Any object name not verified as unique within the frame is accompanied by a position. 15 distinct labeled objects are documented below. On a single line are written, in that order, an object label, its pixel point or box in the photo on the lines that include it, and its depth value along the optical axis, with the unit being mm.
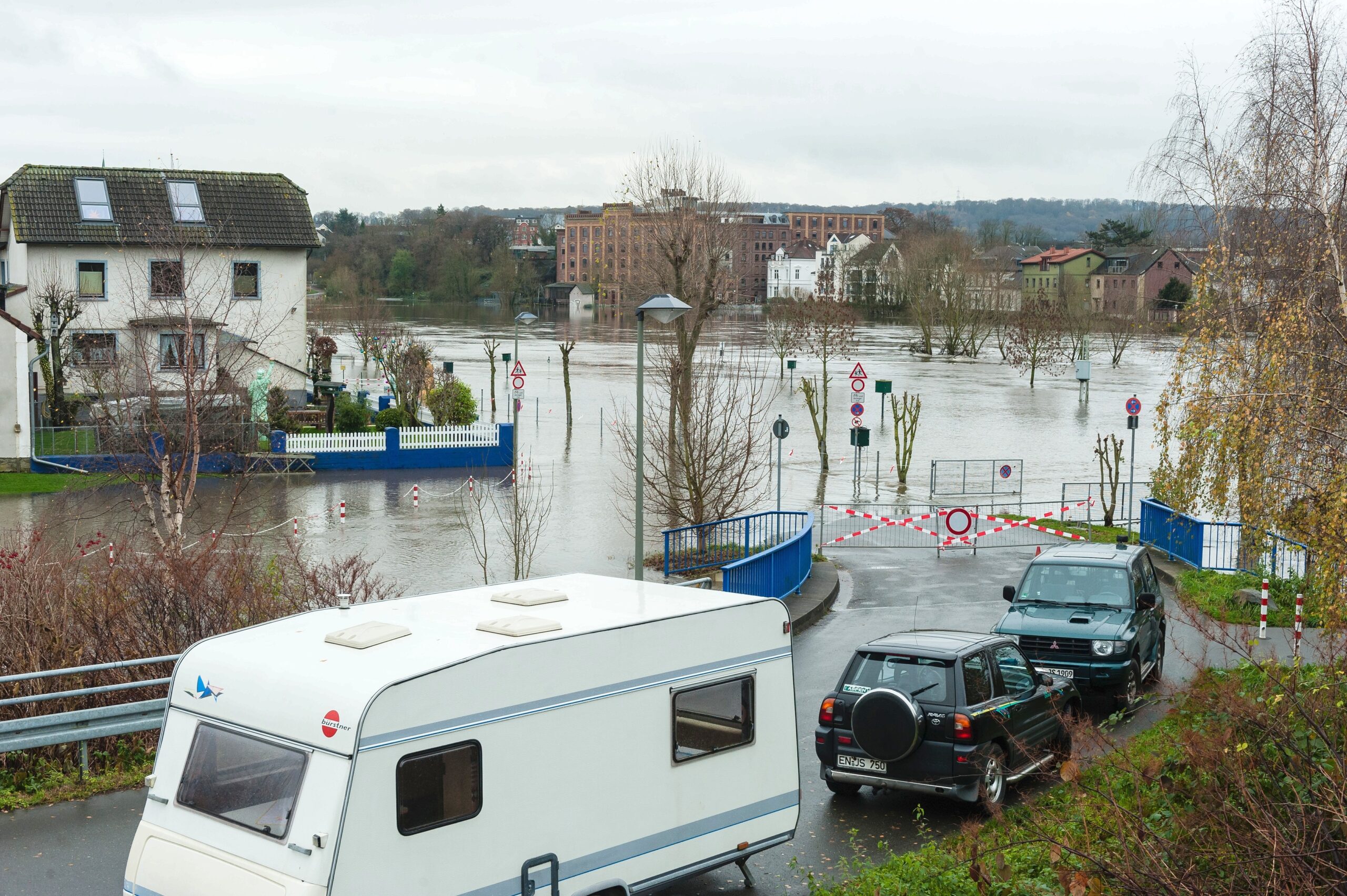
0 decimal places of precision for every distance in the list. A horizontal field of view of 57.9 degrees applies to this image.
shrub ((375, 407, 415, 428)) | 40088
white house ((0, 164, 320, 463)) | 41656
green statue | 36531
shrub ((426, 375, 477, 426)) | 40156
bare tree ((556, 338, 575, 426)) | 46812
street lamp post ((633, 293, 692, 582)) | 13711
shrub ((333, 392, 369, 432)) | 39469
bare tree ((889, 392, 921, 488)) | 35844
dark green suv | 13805
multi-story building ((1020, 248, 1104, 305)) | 159875
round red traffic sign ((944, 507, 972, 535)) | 23297
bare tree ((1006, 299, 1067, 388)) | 77125
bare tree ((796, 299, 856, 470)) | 39594
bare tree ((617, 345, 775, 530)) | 21828
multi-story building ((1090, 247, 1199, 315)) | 133625
